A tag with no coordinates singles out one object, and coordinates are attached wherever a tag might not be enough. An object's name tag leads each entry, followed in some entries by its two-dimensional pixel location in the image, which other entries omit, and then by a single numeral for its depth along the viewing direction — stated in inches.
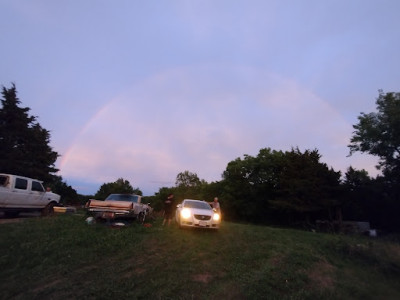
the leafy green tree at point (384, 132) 1352.1
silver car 523.9
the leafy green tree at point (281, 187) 1262.3
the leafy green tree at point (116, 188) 2183.8
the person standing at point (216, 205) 631.6
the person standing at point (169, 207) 635.5
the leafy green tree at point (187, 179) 2955.2
